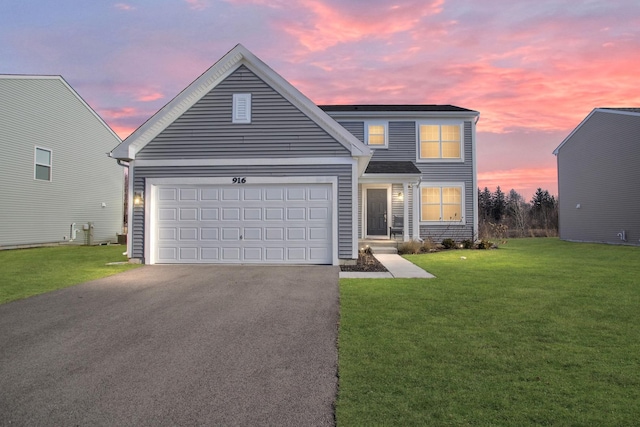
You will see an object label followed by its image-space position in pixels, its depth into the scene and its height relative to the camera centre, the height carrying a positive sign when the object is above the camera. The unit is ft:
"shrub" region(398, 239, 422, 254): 51.93 -3.09
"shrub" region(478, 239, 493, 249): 58.44 -2.87
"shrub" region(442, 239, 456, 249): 57.88 -2.84
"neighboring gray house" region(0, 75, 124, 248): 58.54 +9.92
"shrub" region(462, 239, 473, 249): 58.72 -2.89
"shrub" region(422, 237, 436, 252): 54.19 -2.95
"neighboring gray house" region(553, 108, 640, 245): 64.44 +8.65
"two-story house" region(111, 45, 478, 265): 39.22 +5.01
